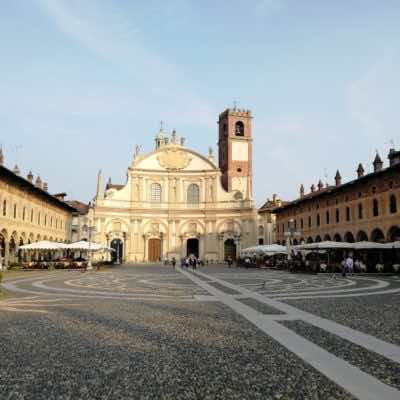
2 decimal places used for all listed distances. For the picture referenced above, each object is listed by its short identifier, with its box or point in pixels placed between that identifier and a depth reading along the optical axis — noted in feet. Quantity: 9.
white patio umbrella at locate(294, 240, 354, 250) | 96.32
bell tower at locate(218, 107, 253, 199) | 236.02
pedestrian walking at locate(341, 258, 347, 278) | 87.36
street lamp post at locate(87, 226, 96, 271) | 117.62
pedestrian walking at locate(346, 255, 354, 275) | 90.79
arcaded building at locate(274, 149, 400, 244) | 106.93
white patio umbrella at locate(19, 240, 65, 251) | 114.52
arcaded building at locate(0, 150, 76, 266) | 119.65
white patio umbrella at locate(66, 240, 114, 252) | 120.03
